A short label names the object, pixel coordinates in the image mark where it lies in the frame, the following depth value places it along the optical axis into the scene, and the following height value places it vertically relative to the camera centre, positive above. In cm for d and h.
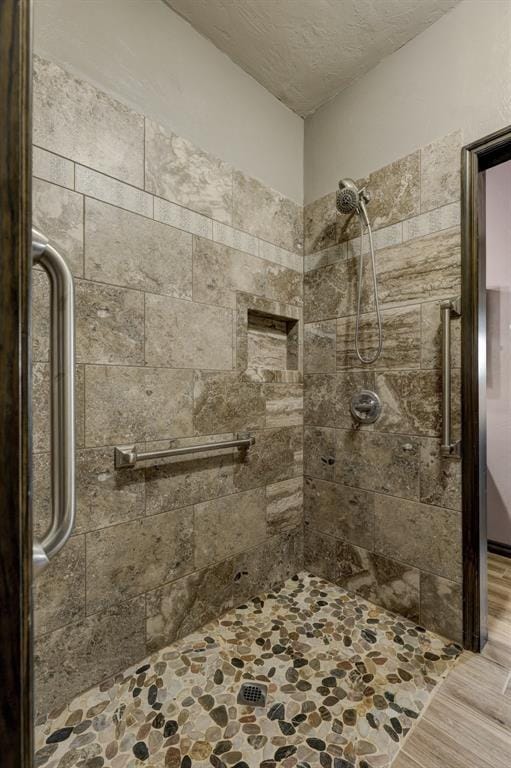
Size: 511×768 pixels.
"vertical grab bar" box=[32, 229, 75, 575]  49 -2
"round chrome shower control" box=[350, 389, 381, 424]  170 -11
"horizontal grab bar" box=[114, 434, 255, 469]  126 -26
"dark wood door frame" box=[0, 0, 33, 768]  35 +0
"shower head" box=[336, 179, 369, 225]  162 +84
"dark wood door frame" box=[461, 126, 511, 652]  140 -3
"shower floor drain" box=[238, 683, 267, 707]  118 -104
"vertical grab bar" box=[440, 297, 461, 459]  142 +2
